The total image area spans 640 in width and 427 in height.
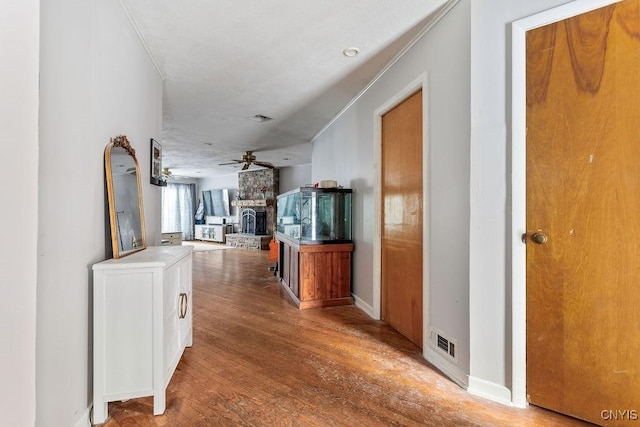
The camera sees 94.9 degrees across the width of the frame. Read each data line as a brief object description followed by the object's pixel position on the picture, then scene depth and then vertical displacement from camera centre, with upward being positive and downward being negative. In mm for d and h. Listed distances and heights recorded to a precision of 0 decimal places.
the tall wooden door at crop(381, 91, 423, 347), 2365 -22
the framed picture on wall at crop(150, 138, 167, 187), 2549 +483
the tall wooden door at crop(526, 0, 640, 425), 1399 -1
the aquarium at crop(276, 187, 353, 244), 3566 +9
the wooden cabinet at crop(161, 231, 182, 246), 5386 -397
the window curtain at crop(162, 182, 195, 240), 10594 +301
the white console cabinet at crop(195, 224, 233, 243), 10141 -547
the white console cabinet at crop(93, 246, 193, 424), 1468 -590
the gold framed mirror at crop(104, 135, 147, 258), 1663 +121
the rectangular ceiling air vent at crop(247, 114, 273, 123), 4070 +1388
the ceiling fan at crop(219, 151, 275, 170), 5863 +1148
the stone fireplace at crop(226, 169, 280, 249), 8930 +252
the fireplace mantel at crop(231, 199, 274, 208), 8945 +409
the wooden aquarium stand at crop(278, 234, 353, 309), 3391 -702
